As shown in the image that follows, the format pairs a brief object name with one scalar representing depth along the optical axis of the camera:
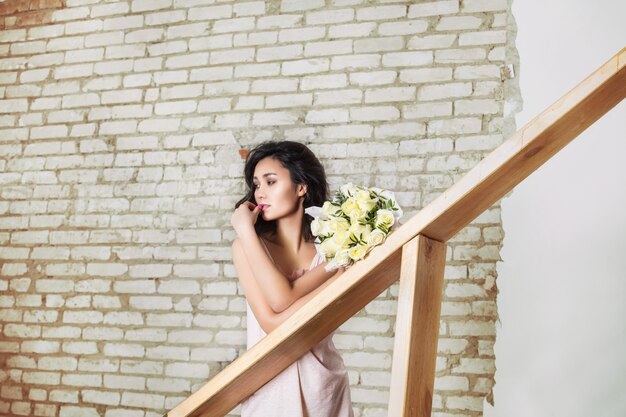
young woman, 1.72
